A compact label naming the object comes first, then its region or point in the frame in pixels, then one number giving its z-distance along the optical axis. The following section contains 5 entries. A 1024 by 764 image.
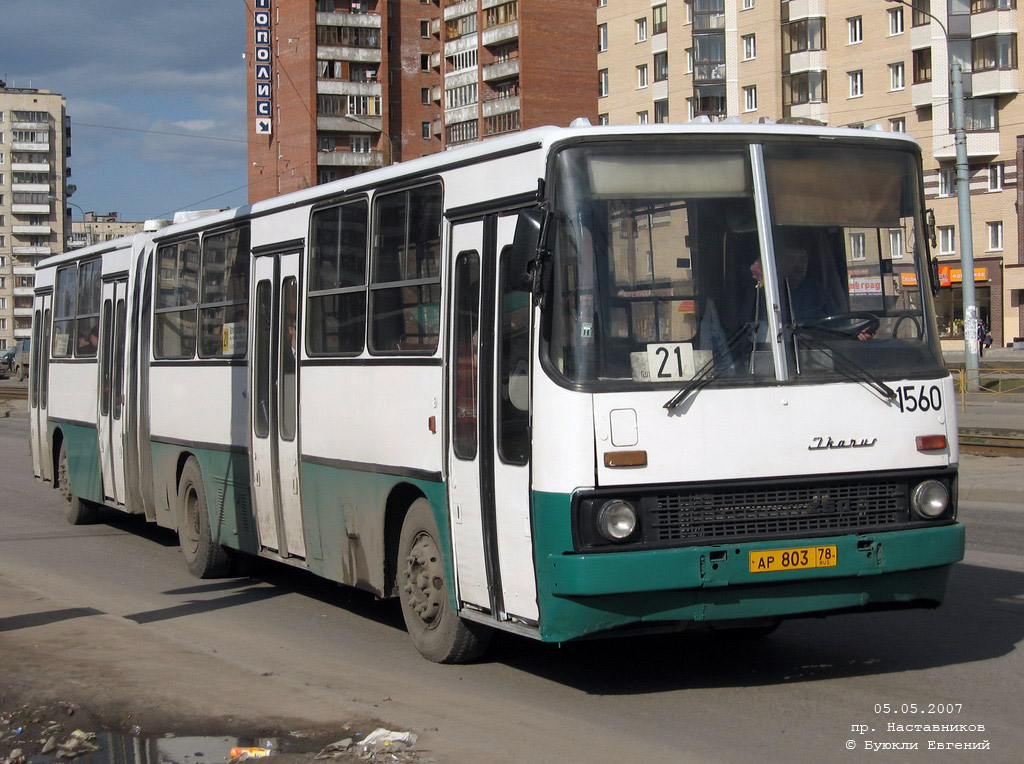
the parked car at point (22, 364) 75.06
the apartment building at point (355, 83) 86.44
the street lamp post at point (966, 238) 30.66
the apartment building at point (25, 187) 144.75
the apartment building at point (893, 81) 61.78
